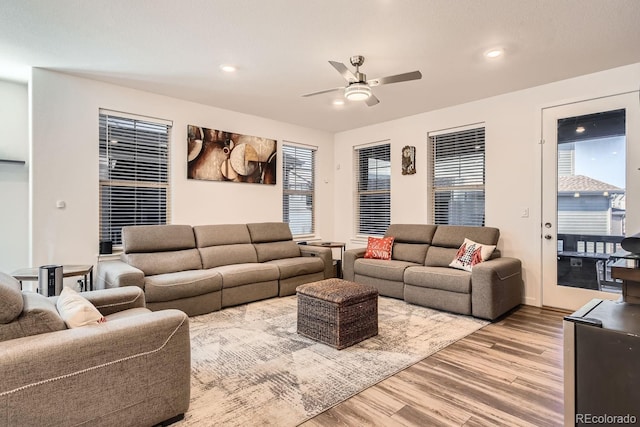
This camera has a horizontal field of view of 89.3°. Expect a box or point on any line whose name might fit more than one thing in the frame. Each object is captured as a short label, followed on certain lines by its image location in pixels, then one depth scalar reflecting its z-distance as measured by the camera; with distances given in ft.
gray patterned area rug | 6.40
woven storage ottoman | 9.21
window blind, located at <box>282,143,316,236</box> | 19.21
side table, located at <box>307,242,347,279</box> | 18.08
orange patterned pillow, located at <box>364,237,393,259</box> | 16.02
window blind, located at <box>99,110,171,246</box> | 13.17
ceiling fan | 9.12
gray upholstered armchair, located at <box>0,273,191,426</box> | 4.48
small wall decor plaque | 17.19
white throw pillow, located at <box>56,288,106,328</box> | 5.60
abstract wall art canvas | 15.19
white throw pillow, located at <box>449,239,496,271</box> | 12.77
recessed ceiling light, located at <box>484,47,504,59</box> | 9.88
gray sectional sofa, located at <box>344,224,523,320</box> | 11.50
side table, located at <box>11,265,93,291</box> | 9.86
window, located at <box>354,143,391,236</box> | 18.88
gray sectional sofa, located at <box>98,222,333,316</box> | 11.28
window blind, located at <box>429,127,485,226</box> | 15.26
